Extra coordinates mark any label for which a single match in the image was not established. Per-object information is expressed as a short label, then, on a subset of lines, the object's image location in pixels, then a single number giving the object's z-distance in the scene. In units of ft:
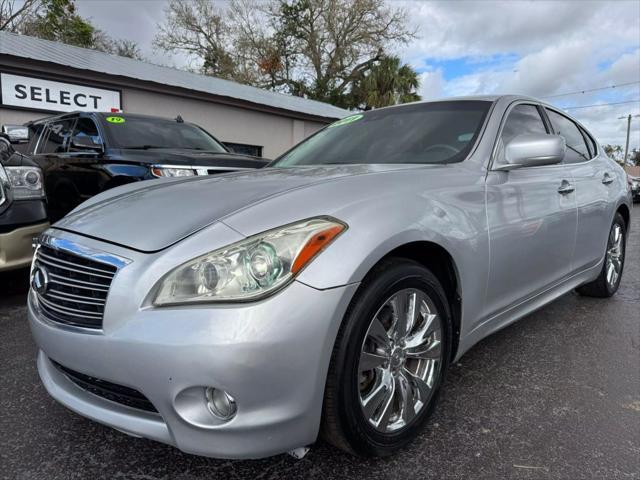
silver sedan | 4.54
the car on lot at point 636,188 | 63.21
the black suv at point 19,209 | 11.03
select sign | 27.81
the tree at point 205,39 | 96.37
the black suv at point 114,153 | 15.15
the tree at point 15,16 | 68.95
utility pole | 152.87
